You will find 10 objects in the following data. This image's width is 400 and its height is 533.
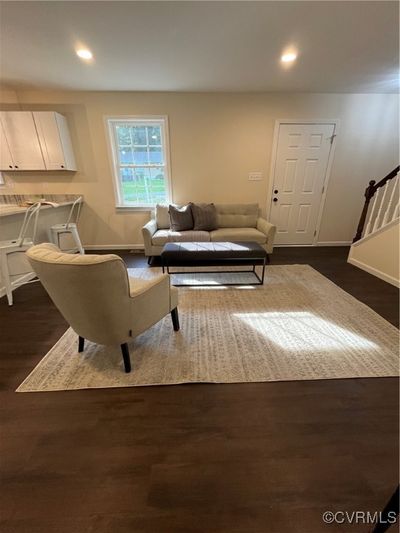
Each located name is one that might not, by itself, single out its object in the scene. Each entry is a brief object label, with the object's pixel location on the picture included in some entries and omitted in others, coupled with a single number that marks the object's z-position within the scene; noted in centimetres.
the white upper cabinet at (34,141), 329
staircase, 277
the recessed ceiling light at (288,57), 245
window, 371
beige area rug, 151
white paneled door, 377
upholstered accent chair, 112
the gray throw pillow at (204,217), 363
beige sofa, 338
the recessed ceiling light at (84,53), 234
